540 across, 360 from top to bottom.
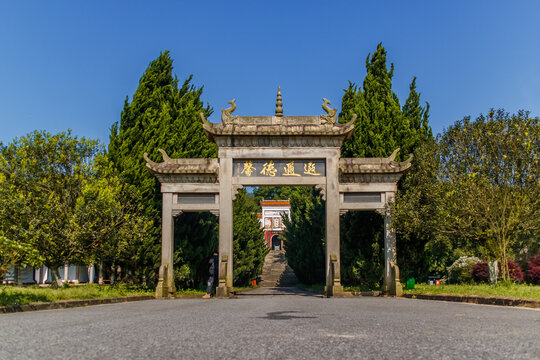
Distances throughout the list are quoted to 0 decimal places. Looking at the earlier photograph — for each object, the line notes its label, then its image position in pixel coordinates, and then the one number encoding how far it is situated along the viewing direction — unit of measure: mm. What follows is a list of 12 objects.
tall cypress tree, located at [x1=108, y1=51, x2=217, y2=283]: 24170
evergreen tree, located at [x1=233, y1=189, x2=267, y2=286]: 34097
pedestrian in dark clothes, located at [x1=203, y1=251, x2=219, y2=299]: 20766
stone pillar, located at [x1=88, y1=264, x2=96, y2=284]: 39875
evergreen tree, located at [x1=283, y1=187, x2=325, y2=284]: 31781
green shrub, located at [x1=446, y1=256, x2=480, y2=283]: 30500
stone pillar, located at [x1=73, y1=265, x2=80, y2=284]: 40500
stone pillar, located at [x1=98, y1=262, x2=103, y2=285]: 24275
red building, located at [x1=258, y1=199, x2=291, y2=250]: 88688
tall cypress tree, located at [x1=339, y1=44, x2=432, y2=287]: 24359
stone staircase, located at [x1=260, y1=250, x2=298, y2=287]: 51250
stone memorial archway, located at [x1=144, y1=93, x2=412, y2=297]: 21078
